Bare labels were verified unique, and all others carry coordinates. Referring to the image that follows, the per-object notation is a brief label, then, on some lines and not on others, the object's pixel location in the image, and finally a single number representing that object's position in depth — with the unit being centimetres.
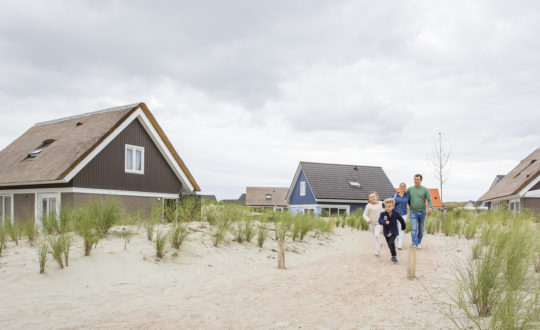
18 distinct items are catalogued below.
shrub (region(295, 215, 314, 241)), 1345
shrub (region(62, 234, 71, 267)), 794
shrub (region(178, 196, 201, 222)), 1131
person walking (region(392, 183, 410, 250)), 1135
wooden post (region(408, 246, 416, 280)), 754
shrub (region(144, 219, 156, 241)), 1023
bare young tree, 2471
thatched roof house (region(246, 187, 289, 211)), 6344
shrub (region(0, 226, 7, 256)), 888
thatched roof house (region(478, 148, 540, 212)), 2567
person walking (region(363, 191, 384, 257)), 1106
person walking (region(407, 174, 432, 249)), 1102
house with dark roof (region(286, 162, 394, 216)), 3388
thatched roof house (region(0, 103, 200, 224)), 1755
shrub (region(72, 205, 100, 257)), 859
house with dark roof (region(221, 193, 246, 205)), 7689
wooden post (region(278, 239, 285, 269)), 956
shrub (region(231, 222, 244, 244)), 1159
